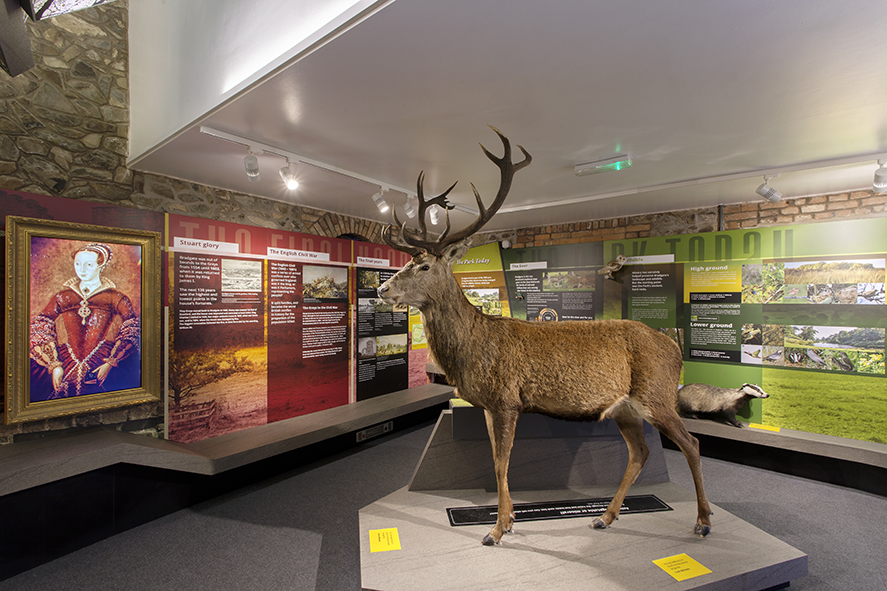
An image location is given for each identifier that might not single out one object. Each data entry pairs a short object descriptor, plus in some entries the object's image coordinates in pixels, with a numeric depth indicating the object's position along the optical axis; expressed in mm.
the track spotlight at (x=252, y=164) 2643
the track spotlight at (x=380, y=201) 3479
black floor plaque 2260
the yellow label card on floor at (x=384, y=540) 1993
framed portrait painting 2486
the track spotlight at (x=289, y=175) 2889
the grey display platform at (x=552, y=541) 1778
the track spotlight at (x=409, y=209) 3849
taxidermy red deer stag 2004
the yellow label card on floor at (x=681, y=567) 1801
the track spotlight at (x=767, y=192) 3273
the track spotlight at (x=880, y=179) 2846
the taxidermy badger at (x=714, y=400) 3938
